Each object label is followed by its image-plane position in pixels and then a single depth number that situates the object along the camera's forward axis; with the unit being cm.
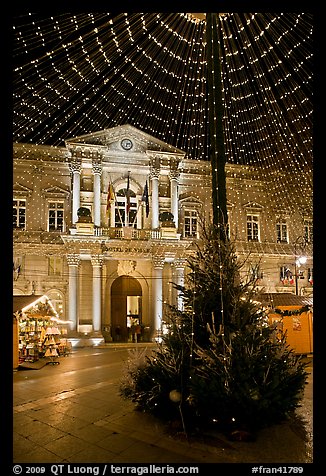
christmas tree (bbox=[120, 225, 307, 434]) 648
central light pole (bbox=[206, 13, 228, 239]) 834
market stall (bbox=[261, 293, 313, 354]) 1678
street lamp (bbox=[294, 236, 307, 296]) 2750
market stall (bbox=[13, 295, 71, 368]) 1573
